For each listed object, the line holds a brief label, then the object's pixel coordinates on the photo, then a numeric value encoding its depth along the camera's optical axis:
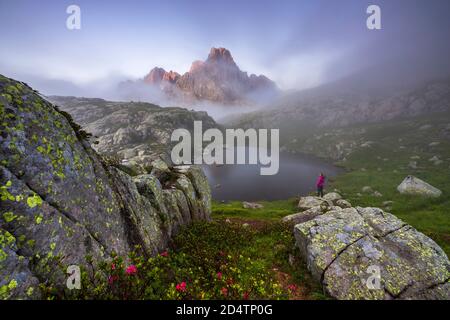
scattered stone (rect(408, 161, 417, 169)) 68.74
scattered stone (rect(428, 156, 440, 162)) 71.82
